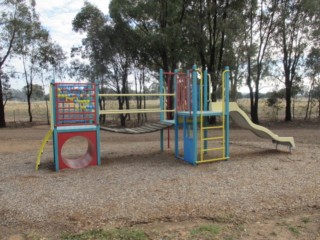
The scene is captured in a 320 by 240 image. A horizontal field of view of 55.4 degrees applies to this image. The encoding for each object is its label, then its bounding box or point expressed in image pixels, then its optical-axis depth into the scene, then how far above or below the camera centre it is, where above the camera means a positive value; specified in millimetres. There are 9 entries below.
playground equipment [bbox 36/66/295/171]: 6109 -183
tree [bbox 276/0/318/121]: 16328 +4050
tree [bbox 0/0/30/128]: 17031 +4888
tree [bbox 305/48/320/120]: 17312 +1806
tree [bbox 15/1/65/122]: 17859 +3905
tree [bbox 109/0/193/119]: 15062 +4286
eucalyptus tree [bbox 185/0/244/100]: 15250 +4043
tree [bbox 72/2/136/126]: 18000 +3674
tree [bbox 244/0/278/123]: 16692 +3661
